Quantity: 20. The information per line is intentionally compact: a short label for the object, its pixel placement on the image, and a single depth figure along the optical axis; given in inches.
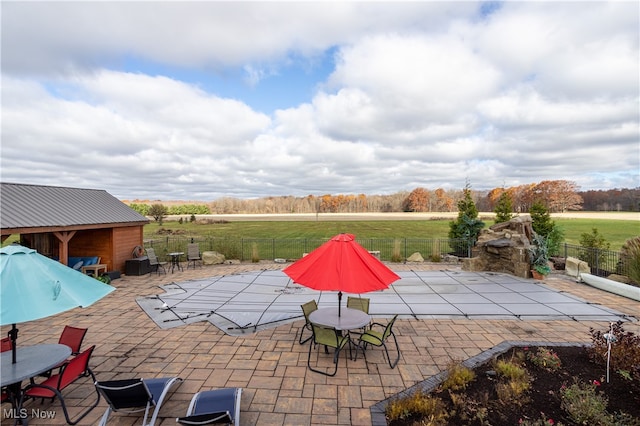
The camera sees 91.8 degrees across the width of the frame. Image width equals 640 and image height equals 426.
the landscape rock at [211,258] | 640.4
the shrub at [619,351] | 194.4
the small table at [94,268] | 472.4
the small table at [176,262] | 589.7
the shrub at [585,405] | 148.5
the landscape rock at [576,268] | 497.4
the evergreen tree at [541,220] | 650.8
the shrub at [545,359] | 203.9
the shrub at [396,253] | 652.7
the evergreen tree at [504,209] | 725.3
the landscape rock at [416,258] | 657.0
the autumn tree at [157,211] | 1630.2
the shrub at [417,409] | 156.0
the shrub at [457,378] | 183.5
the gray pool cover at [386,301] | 317.1
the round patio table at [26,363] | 155.1
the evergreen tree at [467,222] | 707.4
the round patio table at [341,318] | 228.2
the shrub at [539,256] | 494.3
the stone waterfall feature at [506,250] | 513.0
